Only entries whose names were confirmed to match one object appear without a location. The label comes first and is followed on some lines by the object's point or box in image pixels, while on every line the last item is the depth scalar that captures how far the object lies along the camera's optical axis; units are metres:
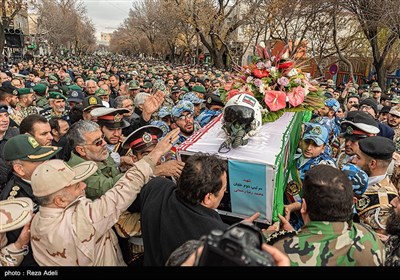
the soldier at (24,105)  6.02
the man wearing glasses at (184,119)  4.52
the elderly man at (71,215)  2.01
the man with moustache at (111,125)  4.03
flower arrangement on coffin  3.54
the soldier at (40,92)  7.76
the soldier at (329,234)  1.75
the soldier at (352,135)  3.75
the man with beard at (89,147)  3.08
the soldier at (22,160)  2.77
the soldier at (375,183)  2.59
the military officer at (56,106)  6.31
